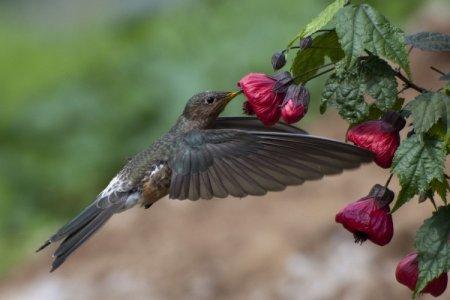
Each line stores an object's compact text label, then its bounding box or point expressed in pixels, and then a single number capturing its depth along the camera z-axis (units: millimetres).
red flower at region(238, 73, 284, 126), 5277
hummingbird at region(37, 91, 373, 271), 6055
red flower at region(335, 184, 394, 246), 5301
